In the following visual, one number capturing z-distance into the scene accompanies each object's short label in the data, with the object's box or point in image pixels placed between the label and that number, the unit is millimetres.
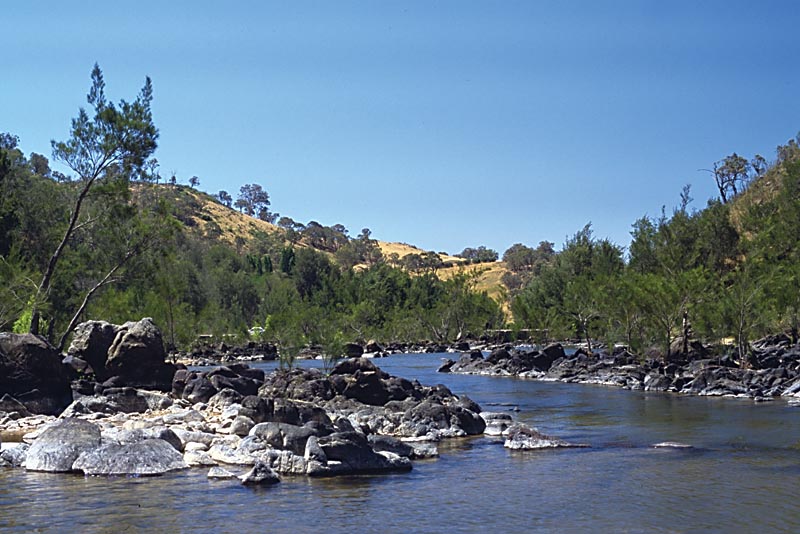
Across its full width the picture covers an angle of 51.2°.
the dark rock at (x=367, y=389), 32219
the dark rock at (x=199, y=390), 32031
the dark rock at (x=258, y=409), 24500
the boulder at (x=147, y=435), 21562
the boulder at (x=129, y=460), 19453
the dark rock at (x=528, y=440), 24812
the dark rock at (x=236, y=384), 33031
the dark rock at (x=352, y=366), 34469
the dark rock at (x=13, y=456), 20408
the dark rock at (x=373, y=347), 86688
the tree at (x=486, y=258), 197375
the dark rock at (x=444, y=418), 27328
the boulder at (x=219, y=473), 19172
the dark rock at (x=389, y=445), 22109
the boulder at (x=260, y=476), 18531
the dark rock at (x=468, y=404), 31148
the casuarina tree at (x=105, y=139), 36406
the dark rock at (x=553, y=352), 61328
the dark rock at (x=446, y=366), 62219
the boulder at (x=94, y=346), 34562
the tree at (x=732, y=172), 113562
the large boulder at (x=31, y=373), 28344
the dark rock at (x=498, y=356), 64000
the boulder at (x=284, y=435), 20875
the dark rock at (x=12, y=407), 27319
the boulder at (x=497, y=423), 27984
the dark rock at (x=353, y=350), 76044
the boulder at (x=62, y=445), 19891
